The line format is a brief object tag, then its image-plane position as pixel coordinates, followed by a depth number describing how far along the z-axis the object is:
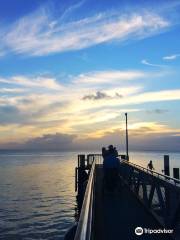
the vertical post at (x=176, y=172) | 12.88
